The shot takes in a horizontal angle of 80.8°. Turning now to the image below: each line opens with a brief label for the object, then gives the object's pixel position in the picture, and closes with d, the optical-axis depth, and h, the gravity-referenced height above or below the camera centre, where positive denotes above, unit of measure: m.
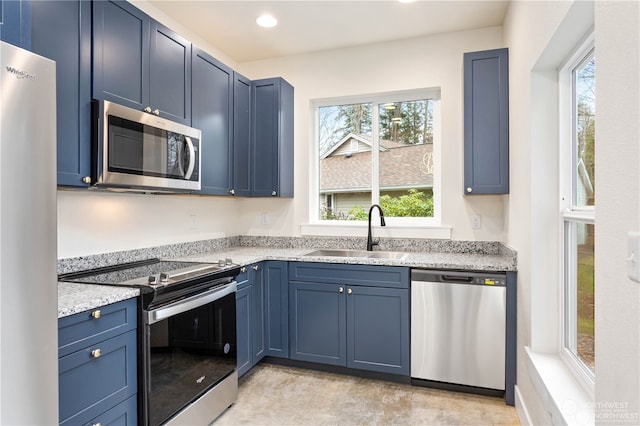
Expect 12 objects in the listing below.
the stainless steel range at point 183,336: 1.75 -0.64
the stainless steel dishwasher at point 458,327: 2.47 -0.77
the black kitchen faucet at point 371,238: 3.20 -0.21
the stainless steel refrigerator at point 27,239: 0.97 -0.06
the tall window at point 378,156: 3.32 +0.54
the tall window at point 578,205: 1.58 +0.03
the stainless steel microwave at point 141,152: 1.82 +0.35
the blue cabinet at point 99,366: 1.41 -0.62
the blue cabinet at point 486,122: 2.66 +0.66
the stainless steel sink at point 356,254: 3.13 -0.35
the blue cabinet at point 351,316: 2.68 -0.76
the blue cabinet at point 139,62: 1.89 +0.86
